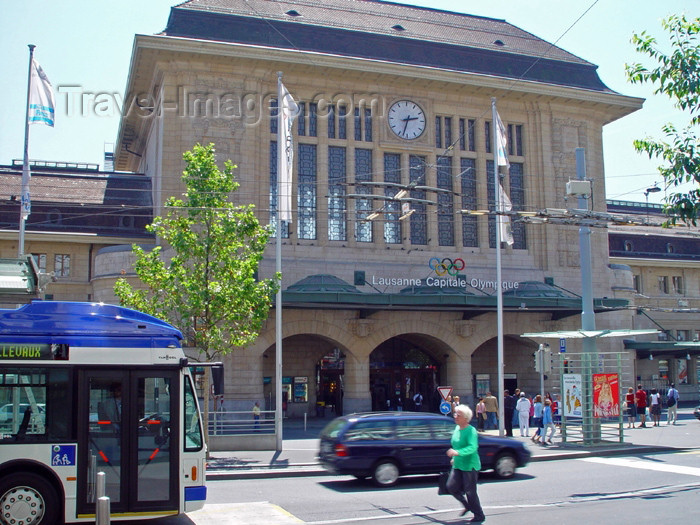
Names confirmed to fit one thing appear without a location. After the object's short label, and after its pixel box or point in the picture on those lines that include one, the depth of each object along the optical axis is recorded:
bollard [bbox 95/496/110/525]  7.95
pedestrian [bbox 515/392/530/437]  26.30
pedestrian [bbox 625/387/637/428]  30.36
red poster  22.42
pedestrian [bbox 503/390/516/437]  27.17
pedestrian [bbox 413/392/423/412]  36.31
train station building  35.81
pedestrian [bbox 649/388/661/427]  31.23
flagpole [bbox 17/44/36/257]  24.95
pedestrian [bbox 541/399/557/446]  23.17
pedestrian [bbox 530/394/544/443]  23.82
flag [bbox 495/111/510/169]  28.73
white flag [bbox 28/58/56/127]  25.28
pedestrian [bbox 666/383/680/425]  31.28
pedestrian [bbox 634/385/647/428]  30.17
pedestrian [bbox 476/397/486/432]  27.97
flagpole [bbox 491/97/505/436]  26.58
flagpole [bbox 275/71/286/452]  22.94
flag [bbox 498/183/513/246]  26.98
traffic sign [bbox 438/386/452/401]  24.79
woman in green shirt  10.80
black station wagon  15.65
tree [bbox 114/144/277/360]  22.06
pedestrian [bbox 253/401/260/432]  23.33
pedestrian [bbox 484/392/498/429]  27.91
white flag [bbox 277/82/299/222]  25.02
